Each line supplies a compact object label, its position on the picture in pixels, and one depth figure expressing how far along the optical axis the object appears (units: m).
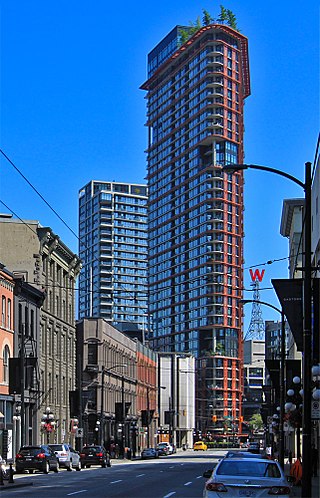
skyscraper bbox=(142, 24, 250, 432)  194.88
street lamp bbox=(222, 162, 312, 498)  22.95
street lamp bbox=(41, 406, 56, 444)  67.06
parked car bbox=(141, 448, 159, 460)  94.44
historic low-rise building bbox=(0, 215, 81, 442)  74.12
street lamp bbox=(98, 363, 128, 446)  84.49
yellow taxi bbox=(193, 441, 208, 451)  144.88
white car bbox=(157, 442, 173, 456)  104.28
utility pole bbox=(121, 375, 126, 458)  94.38
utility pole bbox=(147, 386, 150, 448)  130.69
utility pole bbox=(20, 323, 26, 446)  52.28
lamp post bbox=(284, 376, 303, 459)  38.19
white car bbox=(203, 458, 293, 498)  18.14
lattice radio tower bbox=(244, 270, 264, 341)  167.23
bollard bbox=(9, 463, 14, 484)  38.04
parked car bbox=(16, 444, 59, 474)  49.07
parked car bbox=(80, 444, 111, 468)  62.60
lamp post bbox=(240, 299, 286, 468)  44.84
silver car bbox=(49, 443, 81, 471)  56.62
